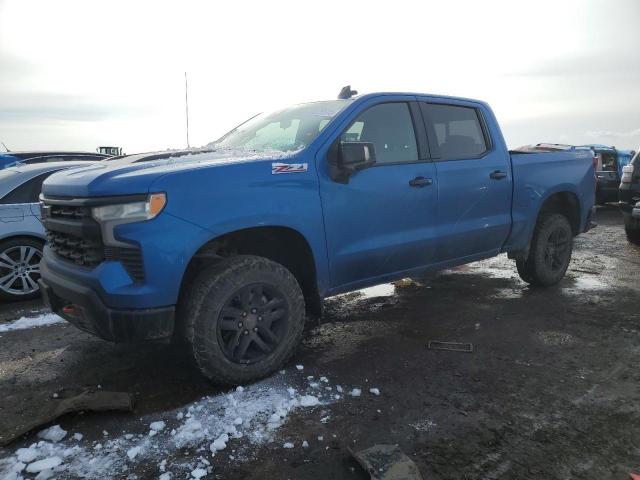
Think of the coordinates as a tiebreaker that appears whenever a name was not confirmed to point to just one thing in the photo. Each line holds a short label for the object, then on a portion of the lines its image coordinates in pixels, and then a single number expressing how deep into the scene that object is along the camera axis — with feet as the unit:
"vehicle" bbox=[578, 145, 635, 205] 40.22
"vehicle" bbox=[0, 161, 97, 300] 17.25
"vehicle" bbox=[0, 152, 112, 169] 21.40
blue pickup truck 9.32
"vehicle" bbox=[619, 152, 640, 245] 27.04
